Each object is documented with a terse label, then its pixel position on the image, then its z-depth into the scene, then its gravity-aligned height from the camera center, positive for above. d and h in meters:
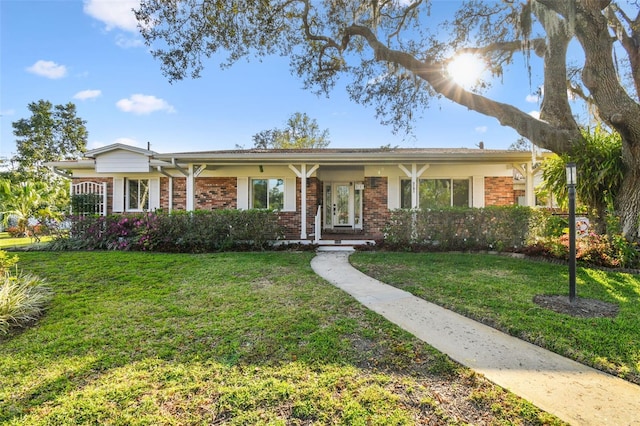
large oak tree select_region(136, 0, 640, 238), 7.10 +4.94
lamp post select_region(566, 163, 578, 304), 4.26 -0.27
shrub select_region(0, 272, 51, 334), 3.58 -1.14
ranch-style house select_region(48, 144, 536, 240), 10.12 +1.25
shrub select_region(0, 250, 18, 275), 4.37 -0.69
